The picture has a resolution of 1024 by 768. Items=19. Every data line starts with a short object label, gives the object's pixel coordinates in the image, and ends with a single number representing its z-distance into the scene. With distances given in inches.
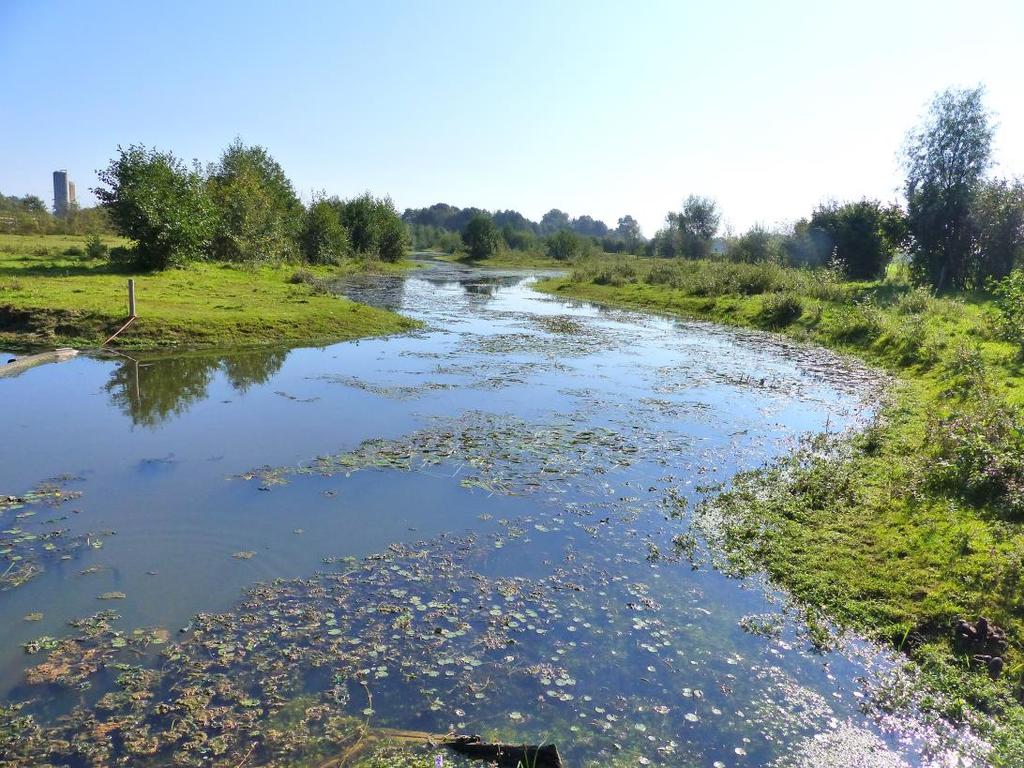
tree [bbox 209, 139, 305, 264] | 1652.3
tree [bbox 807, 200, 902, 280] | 1593.3
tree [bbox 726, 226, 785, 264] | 2081.7
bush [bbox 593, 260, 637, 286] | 1966.0
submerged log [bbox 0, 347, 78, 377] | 597.0
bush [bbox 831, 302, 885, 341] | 951.6
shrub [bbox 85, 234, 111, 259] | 1286.8
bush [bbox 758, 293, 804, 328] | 1195.9
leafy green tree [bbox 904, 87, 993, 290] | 1323.8
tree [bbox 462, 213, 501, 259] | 3799.2
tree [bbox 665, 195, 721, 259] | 3191.4
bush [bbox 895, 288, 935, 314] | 1006.5
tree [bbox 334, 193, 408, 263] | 2731.3
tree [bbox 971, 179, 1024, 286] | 1246.9
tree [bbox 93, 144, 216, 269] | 1193.4
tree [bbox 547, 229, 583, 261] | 3934.5
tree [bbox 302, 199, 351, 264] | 2245.3
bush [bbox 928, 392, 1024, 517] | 346.0
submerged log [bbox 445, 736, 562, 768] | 189.2
